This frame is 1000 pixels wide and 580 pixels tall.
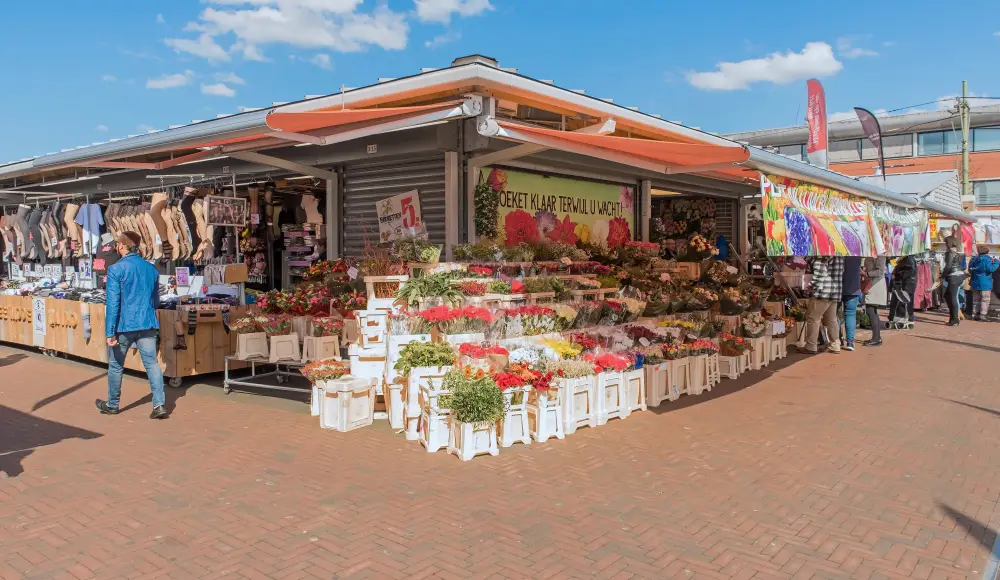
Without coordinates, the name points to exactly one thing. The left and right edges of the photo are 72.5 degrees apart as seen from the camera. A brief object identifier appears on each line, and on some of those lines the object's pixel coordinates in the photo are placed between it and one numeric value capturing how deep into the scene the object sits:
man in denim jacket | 7.03
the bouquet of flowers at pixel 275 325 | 8.27
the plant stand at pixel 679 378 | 7.92
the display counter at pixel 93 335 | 8.85
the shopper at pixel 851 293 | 11.61
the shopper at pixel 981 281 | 17.03
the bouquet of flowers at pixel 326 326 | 8.30
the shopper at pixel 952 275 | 16.17
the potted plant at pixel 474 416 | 5.66
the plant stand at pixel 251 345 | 8.20
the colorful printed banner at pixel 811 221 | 7.25
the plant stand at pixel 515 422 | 5.98
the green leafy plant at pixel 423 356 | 6.30
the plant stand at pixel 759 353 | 10.09
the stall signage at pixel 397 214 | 9.10
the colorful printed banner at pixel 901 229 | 11.55
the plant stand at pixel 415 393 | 6.25
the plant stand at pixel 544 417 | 6.15
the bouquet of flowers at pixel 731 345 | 9.33
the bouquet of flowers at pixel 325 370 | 6.82
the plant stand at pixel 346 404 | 6.53
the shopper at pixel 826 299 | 11.34
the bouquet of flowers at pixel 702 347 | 8.39
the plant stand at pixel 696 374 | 8.28
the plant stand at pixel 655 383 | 7.59
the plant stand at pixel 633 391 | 7.10
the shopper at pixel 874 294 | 12.59
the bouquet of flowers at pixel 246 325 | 8.31
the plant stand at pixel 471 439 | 5.64
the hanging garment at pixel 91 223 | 12.72
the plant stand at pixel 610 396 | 6.77
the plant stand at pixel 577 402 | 6.43
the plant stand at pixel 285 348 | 8.09
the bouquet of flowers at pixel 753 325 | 10.10
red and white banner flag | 13.68
